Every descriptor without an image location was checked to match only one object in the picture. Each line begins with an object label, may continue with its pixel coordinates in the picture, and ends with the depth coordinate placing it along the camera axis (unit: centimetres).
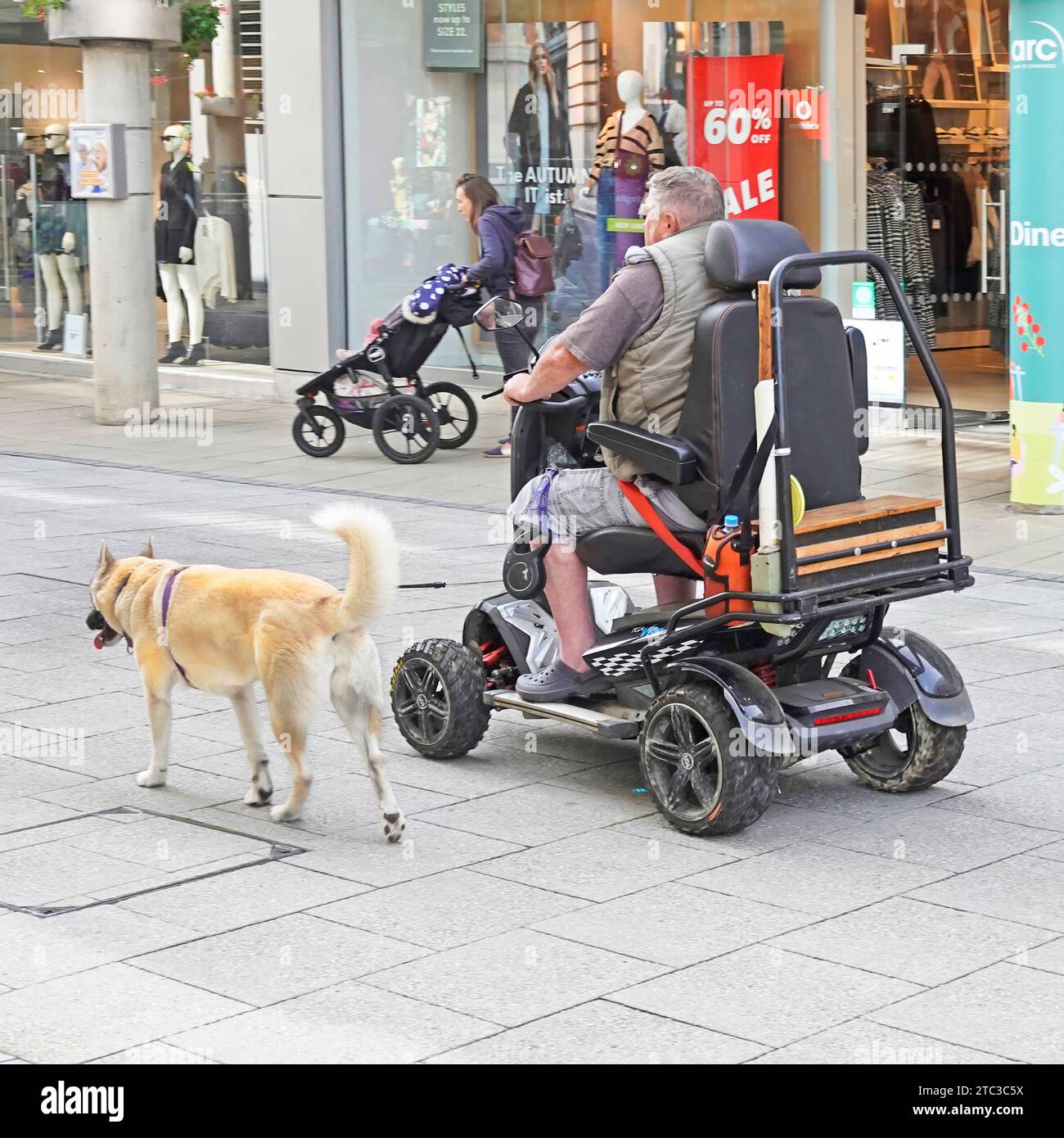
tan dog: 533
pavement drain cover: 516
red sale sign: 1448
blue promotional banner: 1061
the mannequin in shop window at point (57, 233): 2136
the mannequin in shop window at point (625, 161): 1523
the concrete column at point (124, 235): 1517
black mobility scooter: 538
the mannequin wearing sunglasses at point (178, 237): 1934
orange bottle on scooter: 548
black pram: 1321
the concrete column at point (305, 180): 1670
